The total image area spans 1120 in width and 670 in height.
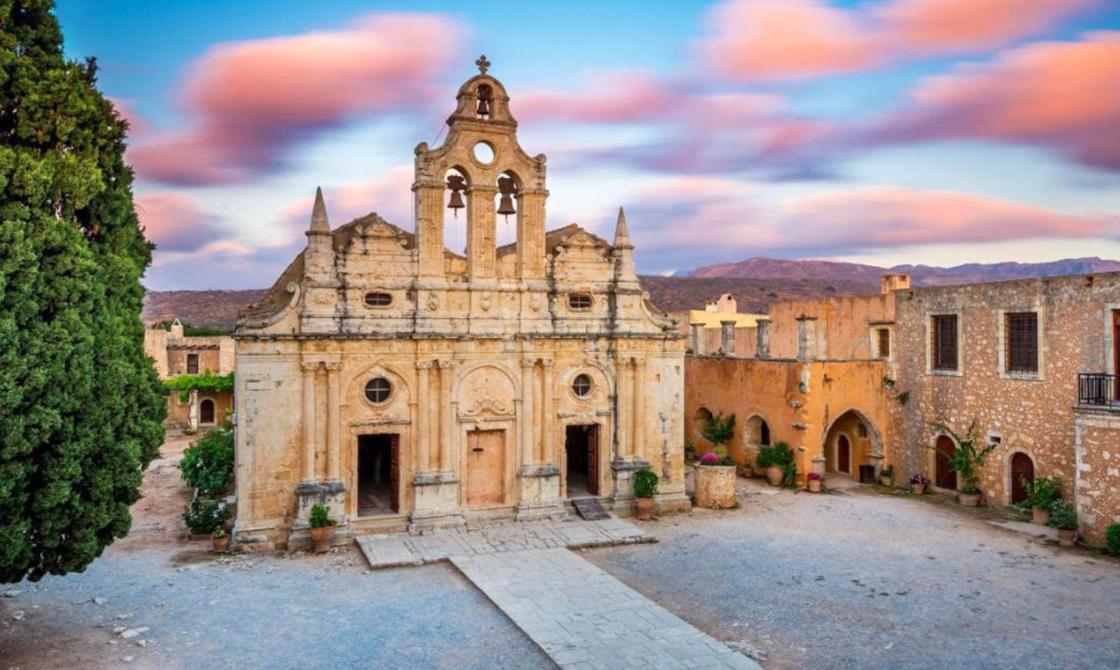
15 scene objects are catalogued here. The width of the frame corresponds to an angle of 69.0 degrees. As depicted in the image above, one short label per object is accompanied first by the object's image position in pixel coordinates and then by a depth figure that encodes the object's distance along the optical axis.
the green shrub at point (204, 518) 18.67
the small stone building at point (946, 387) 19.11
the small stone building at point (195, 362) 41.53
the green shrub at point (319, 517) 17.83
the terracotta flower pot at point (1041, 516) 19.67
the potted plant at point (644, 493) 20.78
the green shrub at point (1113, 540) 16.88
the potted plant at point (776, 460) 25.06
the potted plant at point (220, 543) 17.78
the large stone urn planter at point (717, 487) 22.00
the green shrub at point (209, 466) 21.11
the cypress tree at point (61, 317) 10.56
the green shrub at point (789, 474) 24.88
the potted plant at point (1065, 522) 18.03
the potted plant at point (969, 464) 22.23
